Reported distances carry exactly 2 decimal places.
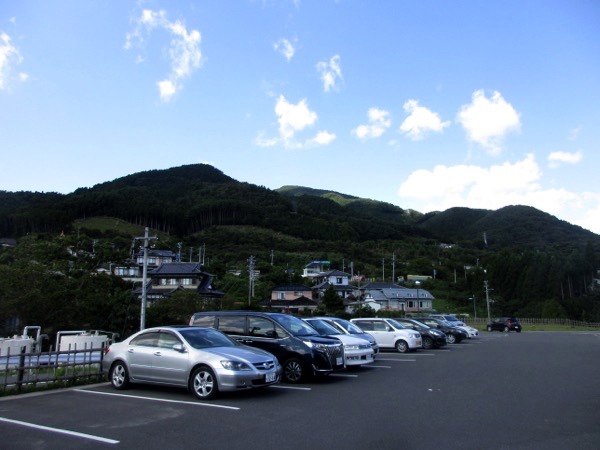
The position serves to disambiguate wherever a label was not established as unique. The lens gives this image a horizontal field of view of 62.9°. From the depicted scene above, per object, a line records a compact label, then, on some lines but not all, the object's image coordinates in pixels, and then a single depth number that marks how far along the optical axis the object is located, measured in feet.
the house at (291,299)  197.81
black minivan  37.01
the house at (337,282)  247.50
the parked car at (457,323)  105.06
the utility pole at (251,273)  150.59
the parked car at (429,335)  71.92
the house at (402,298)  240.53
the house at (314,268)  308.73
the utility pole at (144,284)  64.34
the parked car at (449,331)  88.48
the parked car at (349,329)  51.87
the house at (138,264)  231.09
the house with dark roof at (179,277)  179.73
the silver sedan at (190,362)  29.58
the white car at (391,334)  64.03
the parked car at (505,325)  149.79
